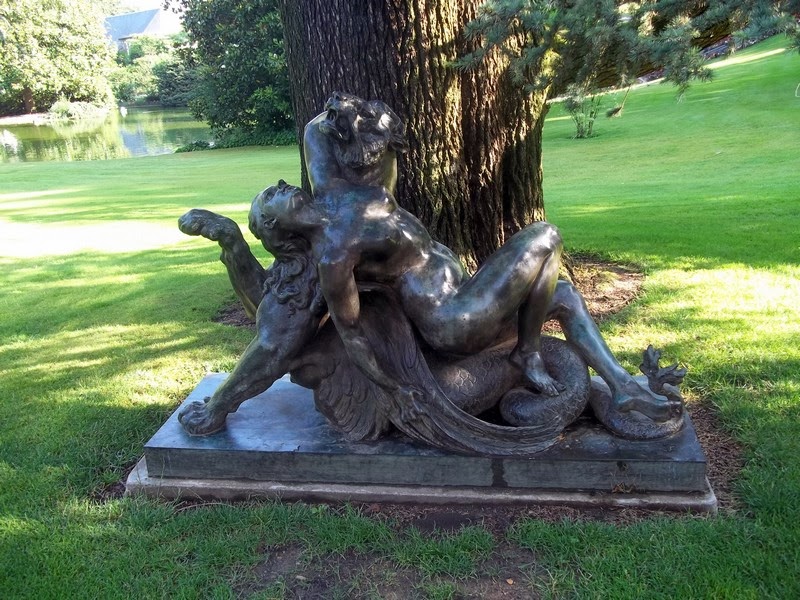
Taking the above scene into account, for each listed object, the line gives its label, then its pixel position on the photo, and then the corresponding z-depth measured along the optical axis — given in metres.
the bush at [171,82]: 57.59
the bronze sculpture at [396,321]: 3.18
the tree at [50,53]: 40.97
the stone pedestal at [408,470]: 3.27
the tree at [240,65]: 28.11
